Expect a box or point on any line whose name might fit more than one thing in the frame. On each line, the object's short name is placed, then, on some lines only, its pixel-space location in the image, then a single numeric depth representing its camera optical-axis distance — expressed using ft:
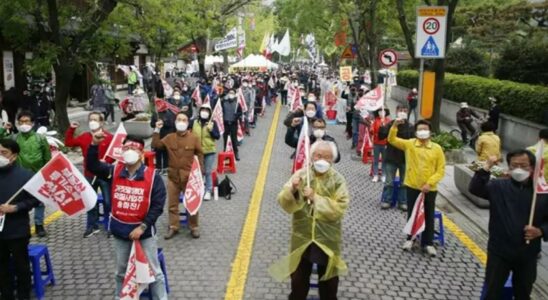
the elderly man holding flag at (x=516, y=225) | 16.60
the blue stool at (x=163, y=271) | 19.27
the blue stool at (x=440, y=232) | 26.99
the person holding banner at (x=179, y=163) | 26.81
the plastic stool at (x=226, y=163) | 42.73
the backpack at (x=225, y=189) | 35.09
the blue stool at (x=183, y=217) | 29.04
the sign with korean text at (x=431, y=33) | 41.09
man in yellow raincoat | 16.33
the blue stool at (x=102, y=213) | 27.71
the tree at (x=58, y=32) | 50.78
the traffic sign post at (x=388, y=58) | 56.54
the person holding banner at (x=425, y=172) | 24.99
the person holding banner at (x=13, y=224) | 18.48
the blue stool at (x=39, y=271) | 19.86
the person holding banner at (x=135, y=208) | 17.85
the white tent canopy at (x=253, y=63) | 129.59
